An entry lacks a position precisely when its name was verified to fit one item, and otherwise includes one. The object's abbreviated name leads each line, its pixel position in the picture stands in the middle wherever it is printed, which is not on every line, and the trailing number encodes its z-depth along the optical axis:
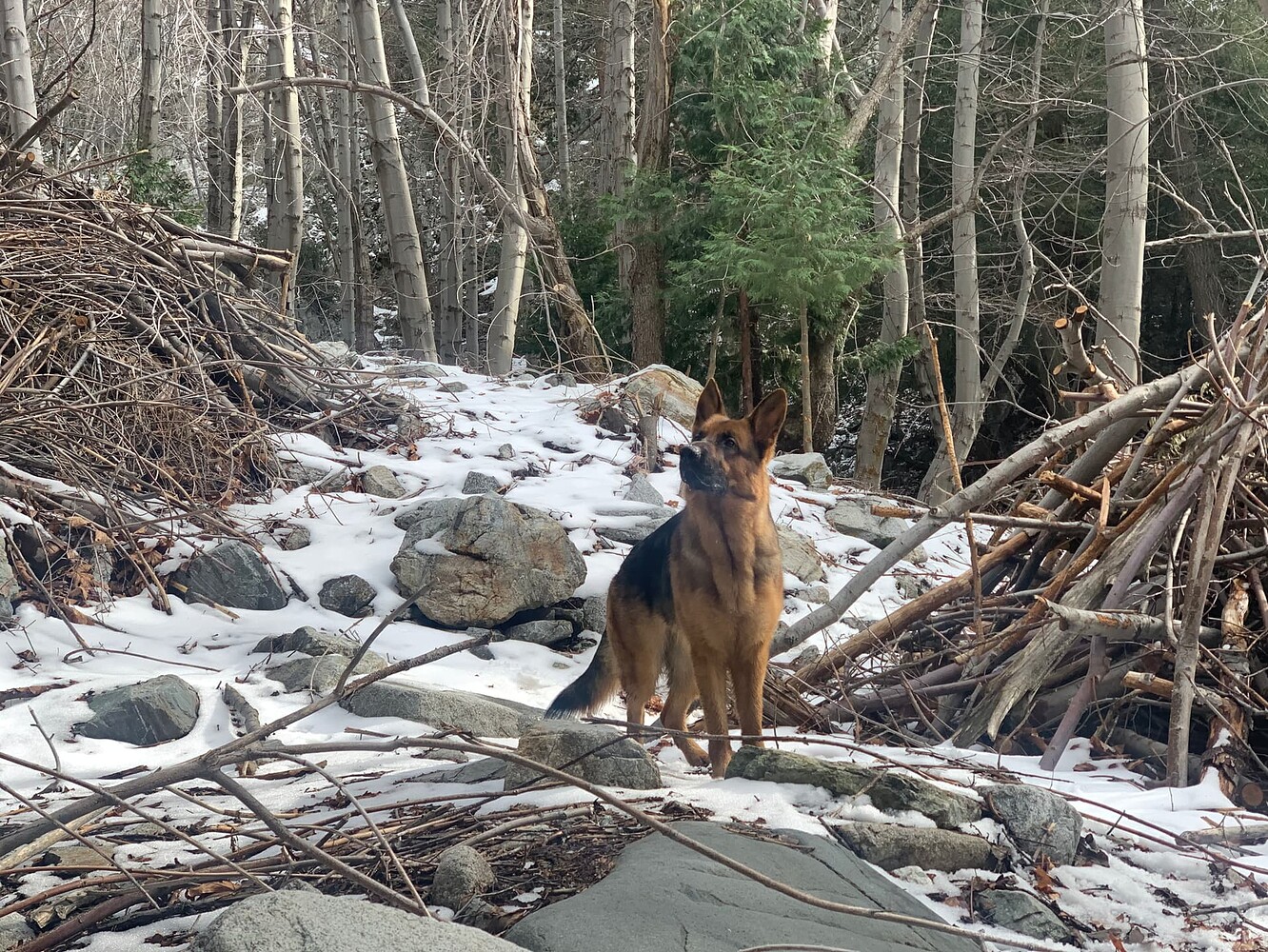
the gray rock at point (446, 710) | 5.15
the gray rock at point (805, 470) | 10.95
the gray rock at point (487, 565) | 7.06
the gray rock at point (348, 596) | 7.11
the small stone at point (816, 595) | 8.09
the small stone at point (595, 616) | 7.40
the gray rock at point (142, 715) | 5.26
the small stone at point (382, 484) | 8.38
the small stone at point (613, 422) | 10.20
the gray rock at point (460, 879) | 2.95
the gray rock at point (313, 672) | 5.89
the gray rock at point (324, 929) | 2.14
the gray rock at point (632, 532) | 8.30
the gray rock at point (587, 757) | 3.82
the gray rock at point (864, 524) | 9.70
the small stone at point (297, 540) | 7.57
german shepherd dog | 4.55
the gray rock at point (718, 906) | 2.58
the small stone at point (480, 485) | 8.53
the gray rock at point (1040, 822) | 3.59
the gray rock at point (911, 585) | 8.34
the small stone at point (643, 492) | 8.85
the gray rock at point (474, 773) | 4.14
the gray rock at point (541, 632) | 7.18
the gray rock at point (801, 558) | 8.38
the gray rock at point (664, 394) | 10.81
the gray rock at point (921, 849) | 3.47
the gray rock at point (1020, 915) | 3.19
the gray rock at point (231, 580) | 6.93
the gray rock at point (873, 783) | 3.71
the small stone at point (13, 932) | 2.88
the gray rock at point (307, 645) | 6.33
